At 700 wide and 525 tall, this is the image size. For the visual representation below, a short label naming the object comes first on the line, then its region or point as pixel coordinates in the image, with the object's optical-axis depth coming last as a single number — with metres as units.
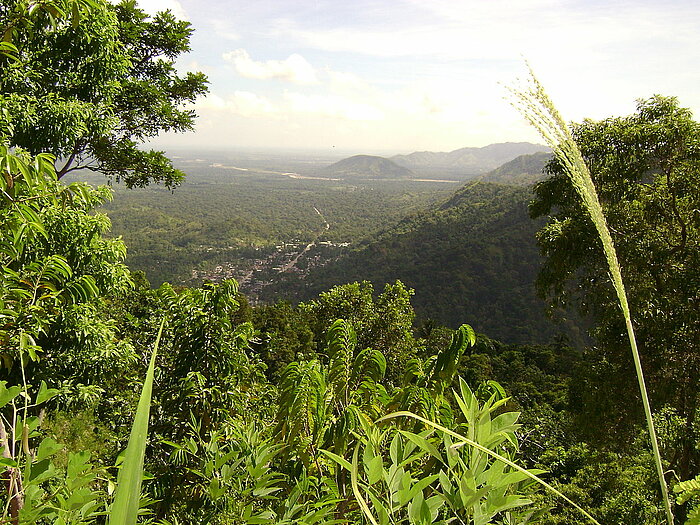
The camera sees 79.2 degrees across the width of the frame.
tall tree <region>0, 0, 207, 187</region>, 3.73
